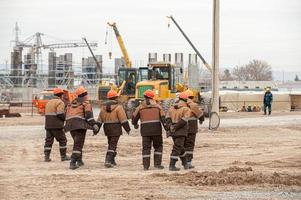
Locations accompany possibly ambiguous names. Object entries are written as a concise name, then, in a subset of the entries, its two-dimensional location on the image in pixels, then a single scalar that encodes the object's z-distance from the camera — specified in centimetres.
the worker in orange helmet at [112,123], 1672
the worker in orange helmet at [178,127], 1605
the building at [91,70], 8693
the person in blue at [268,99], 4281
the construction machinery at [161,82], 3528
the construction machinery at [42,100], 4547
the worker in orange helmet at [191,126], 1657
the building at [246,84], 10232
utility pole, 2942
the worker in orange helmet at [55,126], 1819
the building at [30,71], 7862
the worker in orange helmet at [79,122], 1650
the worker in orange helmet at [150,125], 1630
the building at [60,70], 8109
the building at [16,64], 8176
